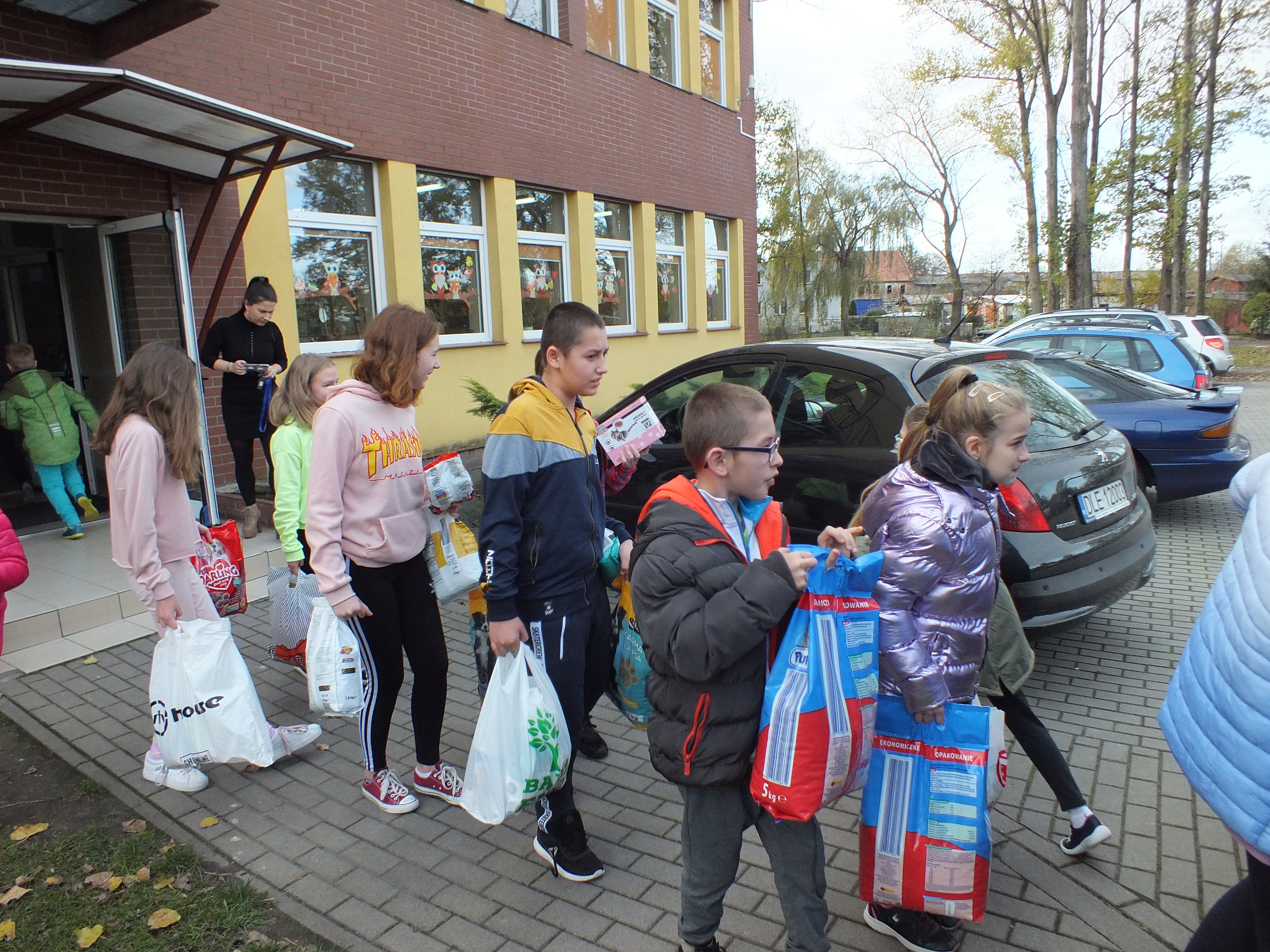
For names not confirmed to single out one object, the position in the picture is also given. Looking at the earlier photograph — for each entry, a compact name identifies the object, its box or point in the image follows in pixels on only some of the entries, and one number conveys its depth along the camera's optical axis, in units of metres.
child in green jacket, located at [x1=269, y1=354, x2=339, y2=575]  4.04
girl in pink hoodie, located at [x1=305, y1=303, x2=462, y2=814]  3.04
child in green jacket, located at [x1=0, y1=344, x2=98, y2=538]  6.75
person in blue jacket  1.51
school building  6.43
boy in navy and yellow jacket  2.76
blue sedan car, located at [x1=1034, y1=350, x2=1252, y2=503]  7.09
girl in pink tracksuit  3.29
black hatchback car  3.98
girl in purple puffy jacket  2.37
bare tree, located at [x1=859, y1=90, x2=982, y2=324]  44.56
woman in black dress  6.83
